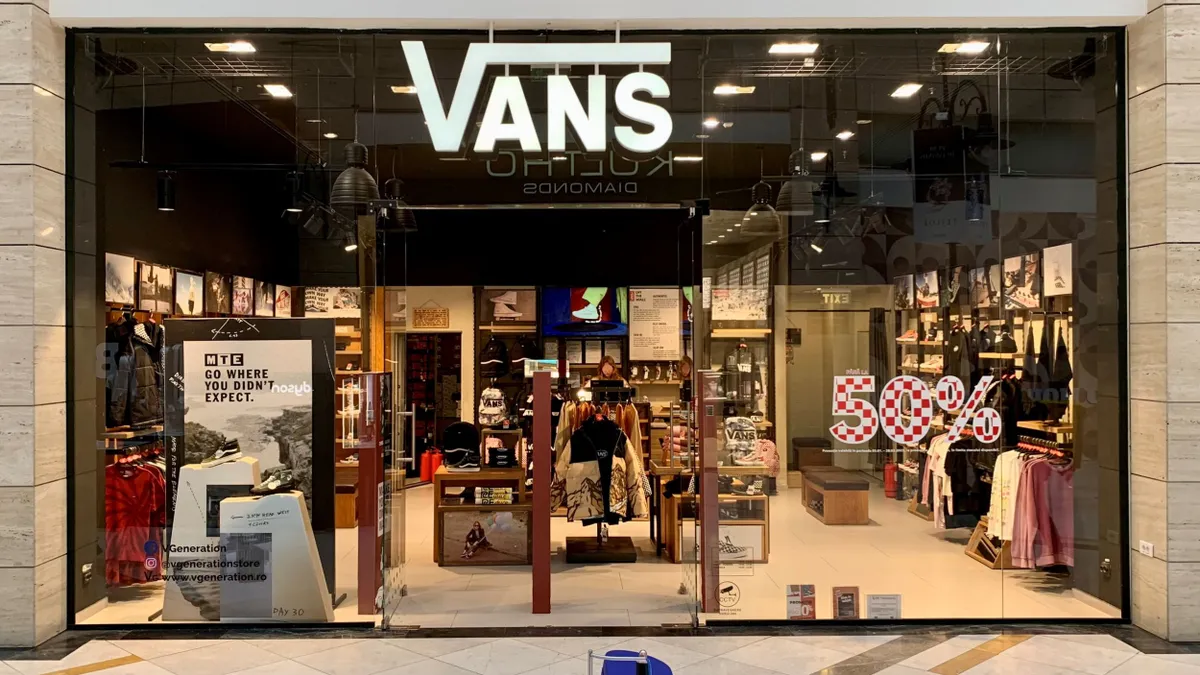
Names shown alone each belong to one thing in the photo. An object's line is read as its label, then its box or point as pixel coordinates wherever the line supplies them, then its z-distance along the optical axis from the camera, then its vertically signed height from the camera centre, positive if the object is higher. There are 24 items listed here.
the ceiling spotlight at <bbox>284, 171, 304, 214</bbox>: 5.01 +0.91
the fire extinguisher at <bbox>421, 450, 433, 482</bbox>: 9.23 -1.49
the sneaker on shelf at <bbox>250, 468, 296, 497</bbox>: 4.78 -0.88
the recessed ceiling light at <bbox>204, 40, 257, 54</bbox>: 4.82 +1.78
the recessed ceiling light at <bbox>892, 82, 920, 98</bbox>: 4.86 +1.52
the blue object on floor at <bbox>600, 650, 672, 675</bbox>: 2.79 -1.17
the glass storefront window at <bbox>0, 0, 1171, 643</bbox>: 4.73 +0.17
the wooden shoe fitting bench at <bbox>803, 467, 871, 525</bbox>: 4.84 -0.96
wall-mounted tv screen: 9.21 +0.32
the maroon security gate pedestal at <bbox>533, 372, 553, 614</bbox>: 5.00 -1.01
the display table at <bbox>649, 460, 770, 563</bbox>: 4.85 -1.12
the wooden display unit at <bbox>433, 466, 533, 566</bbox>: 6.25 -1.33
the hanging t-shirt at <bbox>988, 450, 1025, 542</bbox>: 5.12 -1.06
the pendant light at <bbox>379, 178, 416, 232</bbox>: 4.95 +0.84
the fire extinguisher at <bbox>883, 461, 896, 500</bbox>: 4.85 -0.87
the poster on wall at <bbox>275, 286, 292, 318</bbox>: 5.07 +0.25
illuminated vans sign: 4.59 +1.41
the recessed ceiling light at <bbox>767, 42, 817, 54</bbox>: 4.80 +1.76
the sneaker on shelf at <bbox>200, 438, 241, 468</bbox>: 4.79 -0.70
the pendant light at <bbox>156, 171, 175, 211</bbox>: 5.01 +0.95
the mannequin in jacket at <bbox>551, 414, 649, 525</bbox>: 6.23 -1.11
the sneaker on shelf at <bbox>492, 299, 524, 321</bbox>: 9.33 +0.32
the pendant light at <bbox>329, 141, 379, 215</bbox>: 4.90 +0.97
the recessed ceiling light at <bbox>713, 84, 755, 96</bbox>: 4.85 +1.52
